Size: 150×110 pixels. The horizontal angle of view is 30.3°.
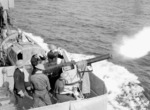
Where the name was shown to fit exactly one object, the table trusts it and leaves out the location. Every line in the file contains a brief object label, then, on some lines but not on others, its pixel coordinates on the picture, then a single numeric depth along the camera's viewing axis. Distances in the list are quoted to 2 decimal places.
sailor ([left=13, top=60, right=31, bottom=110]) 7.77
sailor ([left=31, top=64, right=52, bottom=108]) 6.77
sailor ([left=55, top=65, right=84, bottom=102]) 7.11
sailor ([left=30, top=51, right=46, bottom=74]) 6.84
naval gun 7.54
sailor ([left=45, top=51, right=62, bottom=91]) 7.54
